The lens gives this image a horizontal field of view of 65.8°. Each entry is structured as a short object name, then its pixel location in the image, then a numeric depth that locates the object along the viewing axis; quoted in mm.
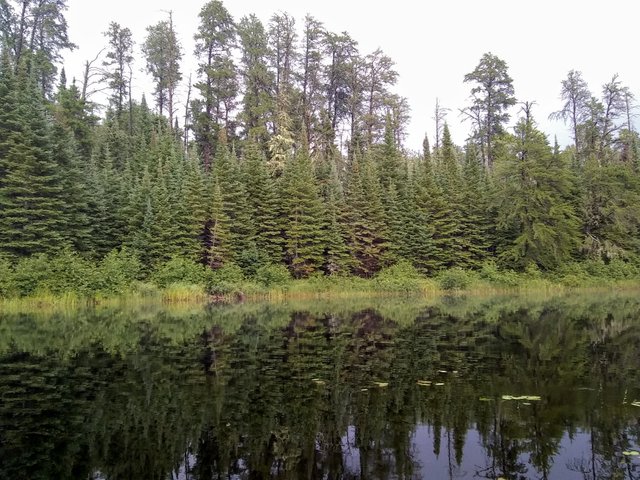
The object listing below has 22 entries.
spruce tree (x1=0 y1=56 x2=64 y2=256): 30344
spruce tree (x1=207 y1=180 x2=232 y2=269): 37562
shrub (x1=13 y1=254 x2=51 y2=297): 26875
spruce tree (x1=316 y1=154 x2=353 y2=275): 41062
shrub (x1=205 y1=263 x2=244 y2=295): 34406
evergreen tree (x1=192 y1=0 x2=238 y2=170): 53219
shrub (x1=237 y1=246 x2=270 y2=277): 38156
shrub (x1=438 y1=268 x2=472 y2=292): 40125
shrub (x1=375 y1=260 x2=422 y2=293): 39500
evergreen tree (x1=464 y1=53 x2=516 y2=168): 57750
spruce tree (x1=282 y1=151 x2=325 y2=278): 40031
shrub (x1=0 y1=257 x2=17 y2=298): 26172
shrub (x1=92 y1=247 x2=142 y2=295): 30094
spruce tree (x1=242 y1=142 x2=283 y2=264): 40219
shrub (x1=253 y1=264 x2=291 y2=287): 36938
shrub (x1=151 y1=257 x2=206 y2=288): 33953
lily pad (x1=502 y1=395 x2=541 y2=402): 9523
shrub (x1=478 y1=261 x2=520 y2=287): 40938
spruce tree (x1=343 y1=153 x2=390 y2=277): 42656
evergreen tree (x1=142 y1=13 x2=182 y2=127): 56750
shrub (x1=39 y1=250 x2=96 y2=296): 28125
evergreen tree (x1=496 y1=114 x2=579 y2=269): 42781
